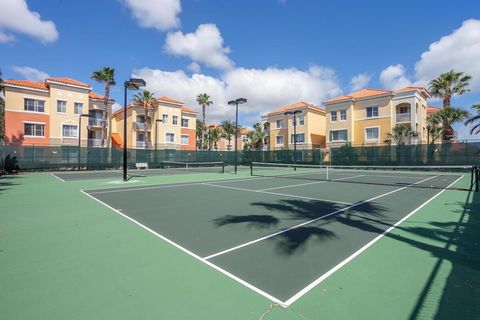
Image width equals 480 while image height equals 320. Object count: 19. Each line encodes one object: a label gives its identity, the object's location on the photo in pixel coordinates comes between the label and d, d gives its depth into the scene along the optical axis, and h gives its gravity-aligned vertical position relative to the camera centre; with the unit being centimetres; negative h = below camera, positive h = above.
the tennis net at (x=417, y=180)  1455 -155
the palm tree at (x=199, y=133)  7359 +636
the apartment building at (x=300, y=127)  4550 +529
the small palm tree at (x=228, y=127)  6738 +748
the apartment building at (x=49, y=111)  3253 +566
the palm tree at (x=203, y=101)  5688 +1200
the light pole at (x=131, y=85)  1584 +440
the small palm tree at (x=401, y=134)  3444 +302
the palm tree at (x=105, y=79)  3656 +1071
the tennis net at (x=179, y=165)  3434 -139
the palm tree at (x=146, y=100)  4216 +897
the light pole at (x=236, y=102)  2228 +470
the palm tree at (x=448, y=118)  3130 +492
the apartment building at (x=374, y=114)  3609 +633
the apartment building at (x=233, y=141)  7852 +454
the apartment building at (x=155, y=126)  4503 +514
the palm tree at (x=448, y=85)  3334 +939
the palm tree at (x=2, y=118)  3923 +557
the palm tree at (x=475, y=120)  1434 +214
